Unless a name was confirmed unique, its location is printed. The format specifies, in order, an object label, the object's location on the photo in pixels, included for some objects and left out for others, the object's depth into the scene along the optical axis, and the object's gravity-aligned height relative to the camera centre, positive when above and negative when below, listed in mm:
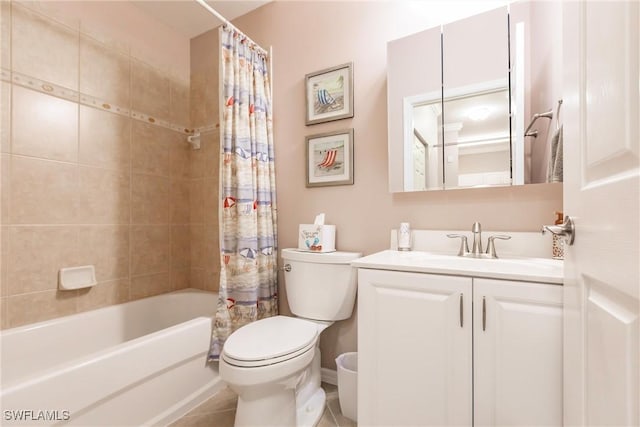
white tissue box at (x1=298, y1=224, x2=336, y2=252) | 1588 -149
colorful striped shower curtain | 1600 +57
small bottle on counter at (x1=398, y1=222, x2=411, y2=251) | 1422 -136
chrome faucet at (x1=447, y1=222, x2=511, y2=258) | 1240 -154
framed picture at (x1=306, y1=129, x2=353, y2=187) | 1661 +318
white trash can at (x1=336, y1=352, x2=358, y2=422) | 1349 -867
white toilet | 1097 -557
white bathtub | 964 -679
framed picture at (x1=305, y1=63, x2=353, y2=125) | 1656 +706
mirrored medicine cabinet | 1202 +510
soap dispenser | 1103 -136
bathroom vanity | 831 -427
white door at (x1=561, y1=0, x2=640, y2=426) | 417 +1
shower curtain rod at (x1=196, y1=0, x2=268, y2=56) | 1468 +1062
